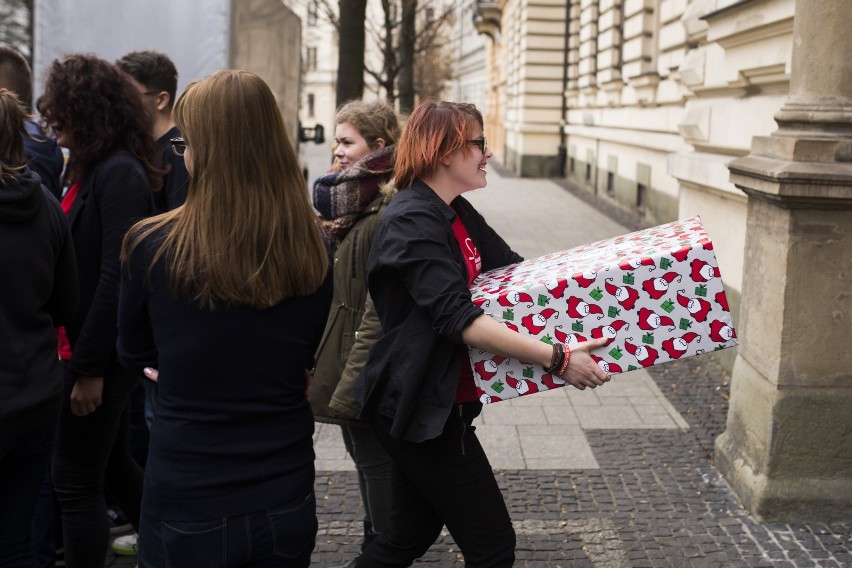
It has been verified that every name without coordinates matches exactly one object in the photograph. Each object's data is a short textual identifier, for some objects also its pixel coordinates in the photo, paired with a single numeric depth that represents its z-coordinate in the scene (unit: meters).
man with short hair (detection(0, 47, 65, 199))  3.86
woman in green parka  3.45
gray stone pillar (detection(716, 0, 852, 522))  4.11
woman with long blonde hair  2.27
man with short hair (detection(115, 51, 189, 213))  4.29
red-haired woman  2.62
